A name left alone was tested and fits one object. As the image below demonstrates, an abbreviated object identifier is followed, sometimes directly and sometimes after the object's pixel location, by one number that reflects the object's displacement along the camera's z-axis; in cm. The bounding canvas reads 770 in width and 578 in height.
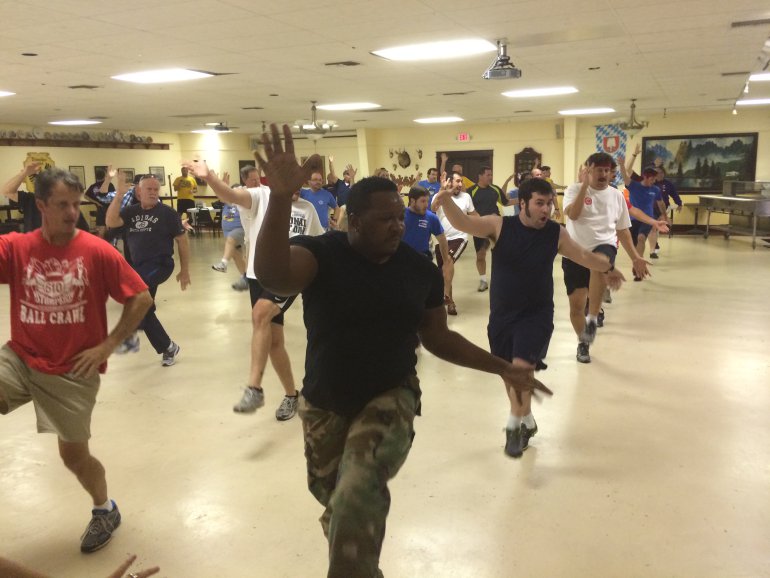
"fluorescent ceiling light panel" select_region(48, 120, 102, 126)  1488
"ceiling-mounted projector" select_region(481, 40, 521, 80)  608
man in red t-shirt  245
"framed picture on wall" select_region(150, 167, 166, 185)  1926
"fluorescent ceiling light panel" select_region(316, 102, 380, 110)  1216
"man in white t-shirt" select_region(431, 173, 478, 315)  702
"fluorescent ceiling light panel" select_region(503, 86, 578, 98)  1056
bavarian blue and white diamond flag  1652
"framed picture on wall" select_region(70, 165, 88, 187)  1711
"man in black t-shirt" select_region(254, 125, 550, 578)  159
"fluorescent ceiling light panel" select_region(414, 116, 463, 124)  1590
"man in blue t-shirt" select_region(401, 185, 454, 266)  586
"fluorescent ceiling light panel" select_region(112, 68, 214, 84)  794
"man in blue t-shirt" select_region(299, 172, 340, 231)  664
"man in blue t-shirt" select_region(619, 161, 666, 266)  917
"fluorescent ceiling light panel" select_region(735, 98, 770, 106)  1318
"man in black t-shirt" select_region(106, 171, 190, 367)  518
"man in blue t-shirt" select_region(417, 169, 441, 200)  909
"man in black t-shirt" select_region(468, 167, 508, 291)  884
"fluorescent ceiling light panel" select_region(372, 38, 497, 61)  652
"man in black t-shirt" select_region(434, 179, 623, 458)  326
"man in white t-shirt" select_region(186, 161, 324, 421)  375
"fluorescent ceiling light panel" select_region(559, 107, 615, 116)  1460
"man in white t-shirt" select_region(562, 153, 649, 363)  498
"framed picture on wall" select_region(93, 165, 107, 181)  1770
